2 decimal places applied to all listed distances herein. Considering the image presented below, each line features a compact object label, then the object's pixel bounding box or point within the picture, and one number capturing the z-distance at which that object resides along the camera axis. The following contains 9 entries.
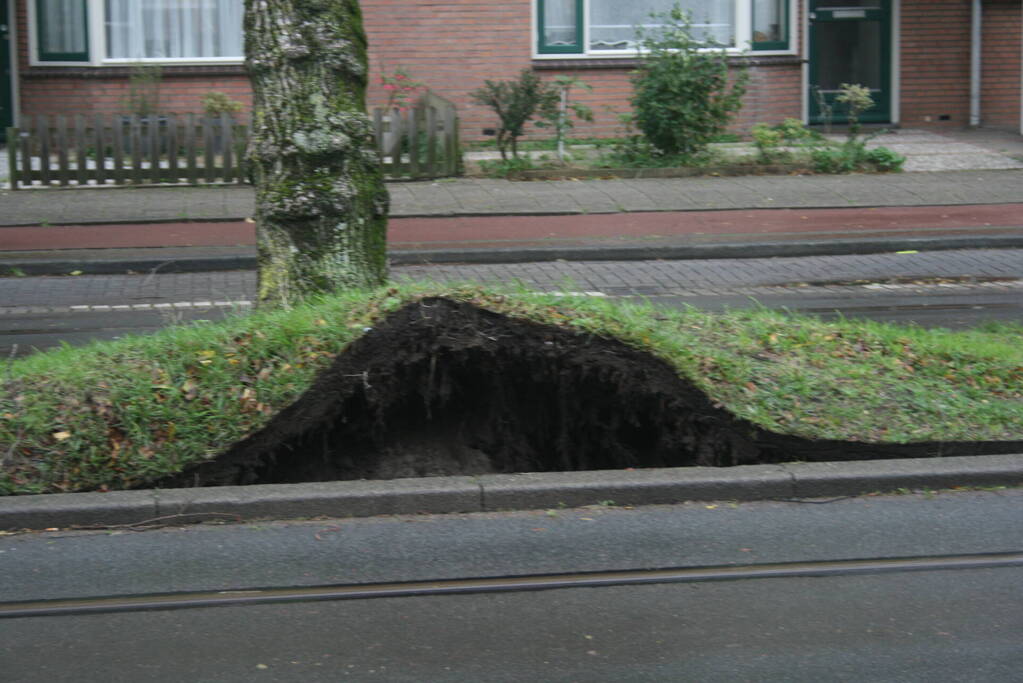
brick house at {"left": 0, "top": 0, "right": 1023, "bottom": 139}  20.28
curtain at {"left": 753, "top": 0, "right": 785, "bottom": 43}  21.45
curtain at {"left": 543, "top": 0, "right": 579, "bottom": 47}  21.02
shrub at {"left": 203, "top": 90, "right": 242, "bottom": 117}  19.06
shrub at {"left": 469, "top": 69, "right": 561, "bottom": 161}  17.62
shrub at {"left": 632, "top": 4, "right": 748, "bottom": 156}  17.53
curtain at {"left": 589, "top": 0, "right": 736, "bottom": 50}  21.11
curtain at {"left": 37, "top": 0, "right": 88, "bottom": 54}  20.30
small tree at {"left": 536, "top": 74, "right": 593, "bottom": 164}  17.77
